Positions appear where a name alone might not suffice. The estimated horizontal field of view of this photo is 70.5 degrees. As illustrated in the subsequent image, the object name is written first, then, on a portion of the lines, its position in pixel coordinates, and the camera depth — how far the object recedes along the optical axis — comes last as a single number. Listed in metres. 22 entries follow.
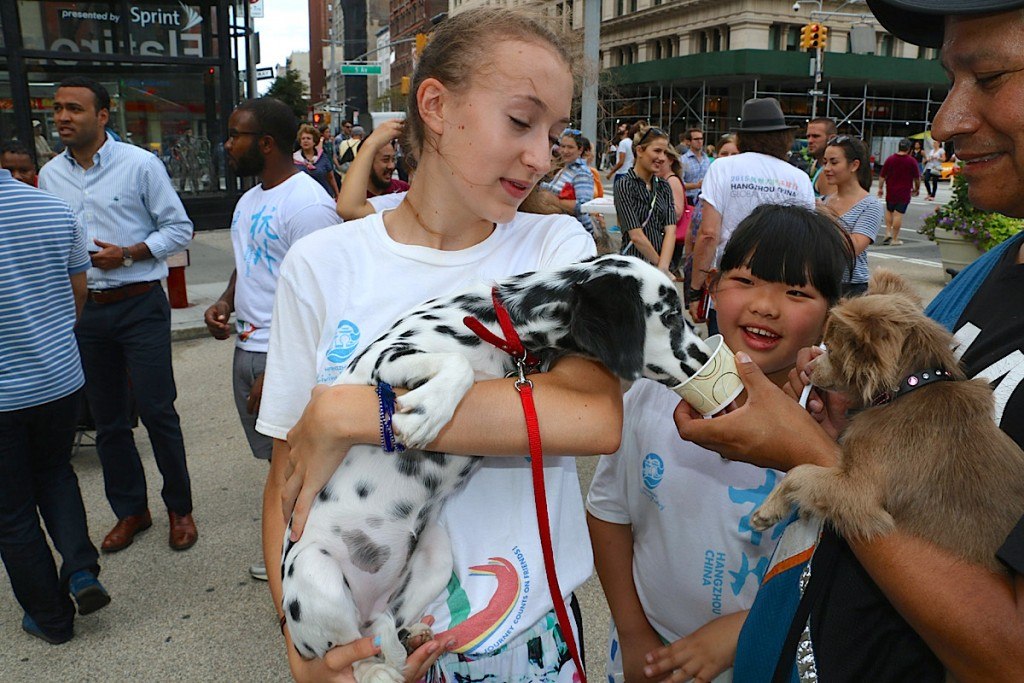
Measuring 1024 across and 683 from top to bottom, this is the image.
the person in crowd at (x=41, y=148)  14.08
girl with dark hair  2.03
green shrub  10.48
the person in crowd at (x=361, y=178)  3.99
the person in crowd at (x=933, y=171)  28.88
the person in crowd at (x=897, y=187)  17.91
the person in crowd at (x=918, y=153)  36.12
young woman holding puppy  1.55
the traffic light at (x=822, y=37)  27.79
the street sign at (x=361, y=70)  33.81
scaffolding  50.34
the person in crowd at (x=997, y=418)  1.21
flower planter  11.21
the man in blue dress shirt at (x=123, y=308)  4.71
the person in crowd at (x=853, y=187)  7.08
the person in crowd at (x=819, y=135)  11.47
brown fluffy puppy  1.34
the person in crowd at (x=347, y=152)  15.29
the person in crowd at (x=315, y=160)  11.98
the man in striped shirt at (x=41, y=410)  3.69
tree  59.89
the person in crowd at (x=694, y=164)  15.70
